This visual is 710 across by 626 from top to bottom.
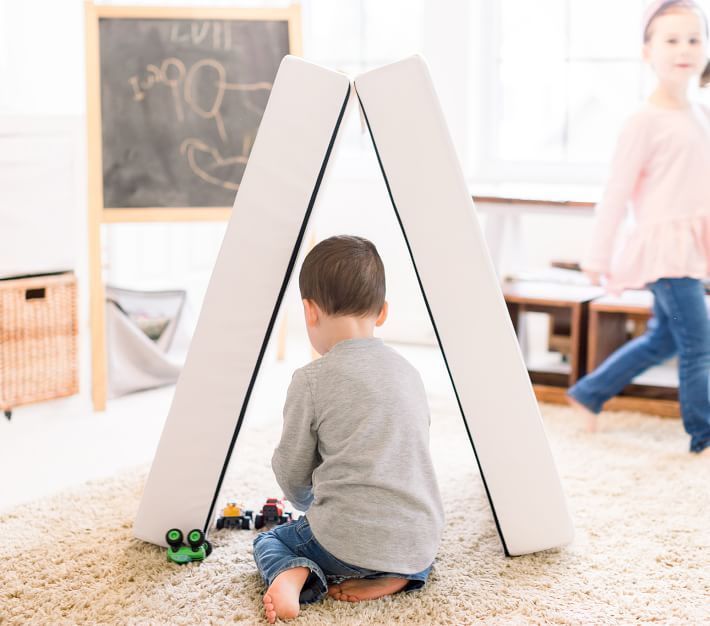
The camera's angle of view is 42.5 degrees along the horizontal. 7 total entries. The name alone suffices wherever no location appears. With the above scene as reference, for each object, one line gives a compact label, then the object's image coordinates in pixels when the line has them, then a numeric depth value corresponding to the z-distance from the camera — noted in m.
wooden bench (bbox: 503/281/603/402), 2.87
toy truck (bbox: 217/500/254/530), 1.88
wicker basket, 2.60
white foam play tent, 1.58
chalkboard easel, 2.85
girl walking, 2.37
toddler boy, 1.52
